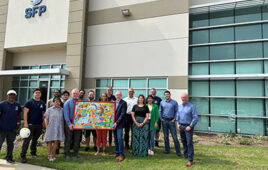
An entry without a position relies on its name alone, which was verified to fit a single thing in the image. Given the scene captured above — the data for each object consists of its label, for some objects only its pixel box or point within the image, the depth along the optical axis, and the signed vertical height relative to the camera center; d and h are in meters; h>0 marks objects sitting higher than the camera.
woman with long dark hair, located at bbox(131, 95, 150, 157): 5.17 -0.95
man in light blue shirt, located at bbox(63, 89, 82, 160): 4.83 -0.93
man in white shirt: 5.87 -0.60
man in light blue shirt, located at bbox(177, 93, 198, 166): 4.53 -0.65
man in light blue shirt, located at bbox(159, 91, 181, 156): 5.44 -0.62
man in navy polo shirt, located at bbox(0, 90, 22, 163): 4.48 -0.70
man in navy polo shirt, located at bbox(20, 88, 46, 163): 4.64 -0.62
